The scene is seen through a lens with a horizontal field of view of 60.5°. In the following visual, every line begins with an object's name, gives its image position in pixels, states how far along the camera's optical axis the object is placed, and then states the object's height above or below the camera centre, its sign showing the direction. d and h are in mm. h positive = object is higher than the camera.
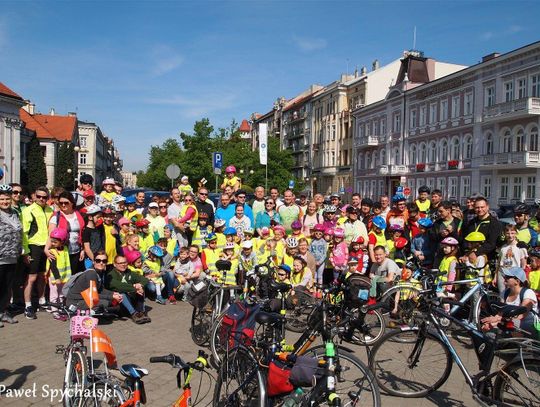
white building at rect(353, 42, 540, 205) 30716 +5327
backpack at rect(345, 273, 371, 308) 4680 -1035
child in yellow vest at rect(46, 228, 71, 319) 7453 -1214
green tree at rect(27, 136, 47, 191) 52344 +2617
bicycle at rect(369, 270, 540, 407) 4129 -1612
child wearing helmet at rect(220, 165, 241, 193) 10863 +281
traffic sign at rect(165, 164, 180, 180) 17188 +739
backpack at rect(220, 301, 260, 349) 4320 -1302
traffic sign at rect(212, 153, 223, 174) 16906 +1160
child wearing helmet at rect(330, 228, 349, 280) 8742 -1133
